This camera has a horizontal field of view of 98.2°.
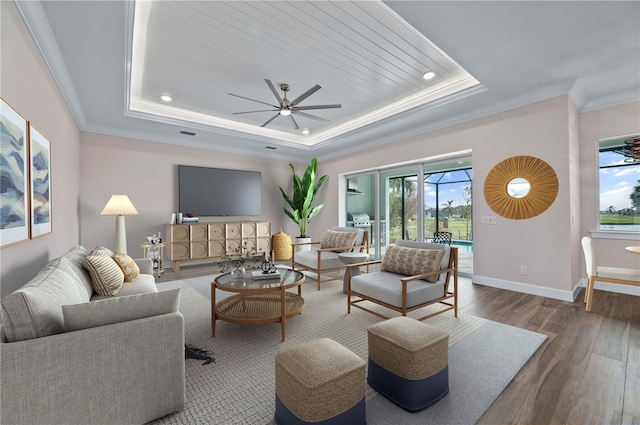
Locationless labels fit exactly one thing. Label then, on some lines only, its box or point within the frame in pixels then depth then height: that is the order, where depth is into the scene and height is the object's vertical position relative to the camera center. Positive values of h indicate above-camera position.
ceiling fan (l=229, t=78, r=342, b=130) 3.38 +1.38
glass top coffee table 2.43 -0.90
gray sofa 1.18 -0.66
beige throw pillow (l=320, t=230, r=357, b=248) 4.43 -0.42
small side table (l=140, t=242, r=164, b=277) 4.74 -0.66
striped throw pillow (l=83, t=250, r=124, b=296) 2.38 -0.51
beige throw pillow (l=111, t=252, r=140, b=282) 2.78 -0.51
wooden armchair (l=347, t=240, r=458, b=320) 2.55 -0.68
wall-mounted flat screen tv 5.67 +0.53
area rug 1.56 -1.11
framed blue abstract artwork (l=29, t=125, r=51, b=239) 2.22 +0.31
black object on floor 2.14 -1.10
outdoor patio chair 5.01 -0.44
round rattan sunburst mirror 3.57 +0.33
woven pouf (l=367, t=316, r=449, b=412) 1.57 -0.89
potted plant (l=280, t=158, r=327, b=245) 6.48 +0.39
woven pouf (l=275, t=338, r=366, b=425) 1.29 -0.83
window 3.77 +0.28
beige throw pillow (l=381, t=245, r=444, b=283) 2.81 -0.51
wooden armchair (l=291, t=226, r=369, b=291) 4.11 -0.58
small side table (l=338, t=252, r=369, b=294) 4.03 -0.65
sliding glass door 4.79 +0.16
